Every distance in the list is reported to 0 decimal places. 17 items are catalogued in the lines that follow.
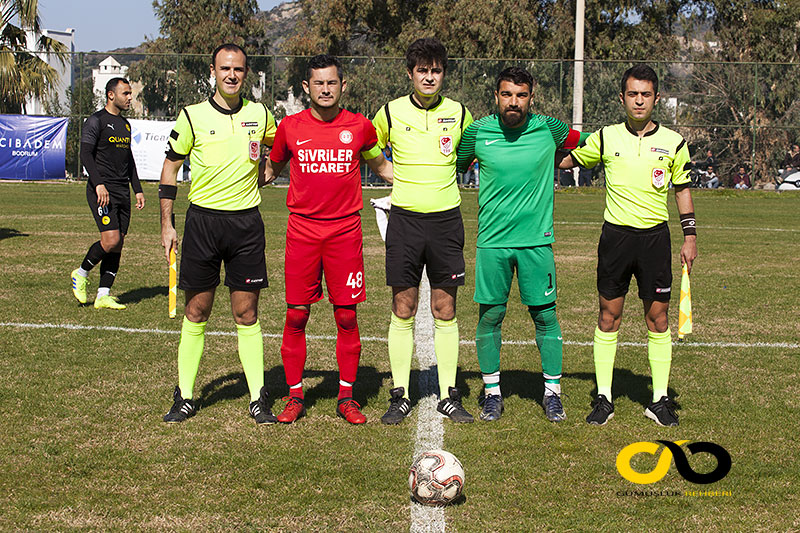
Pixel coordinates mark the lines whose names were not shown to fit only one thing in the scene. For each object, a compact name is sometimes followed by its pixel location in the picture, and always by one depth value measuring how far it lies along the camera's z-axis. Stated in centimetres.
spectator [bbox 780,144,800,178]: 2969
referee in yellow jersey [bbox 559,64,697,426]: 532
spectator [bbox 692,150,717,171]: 3012
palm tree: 2388
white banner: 2759
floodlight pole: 3030
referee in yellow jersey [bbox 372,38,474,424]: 525
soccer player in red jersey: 515
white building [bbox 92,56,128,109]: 3238
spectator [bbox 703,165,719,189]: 3014
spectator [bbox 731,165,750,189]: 3016
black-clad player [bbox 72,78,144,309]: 873
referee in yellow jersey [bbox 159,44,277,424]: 522
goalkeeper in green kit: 530
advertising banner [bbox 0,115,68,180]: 2684
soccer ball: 405
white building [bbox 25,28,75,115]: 2693
